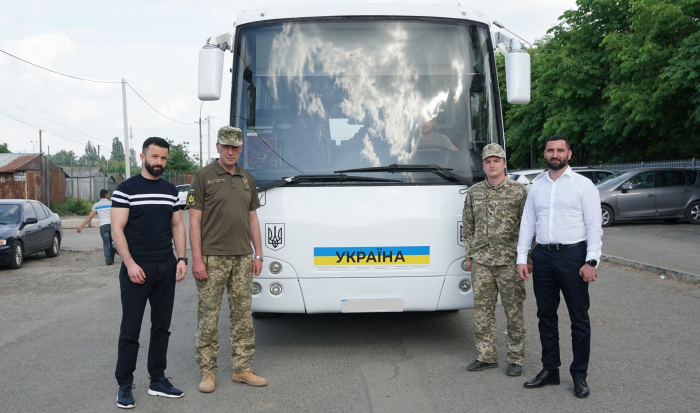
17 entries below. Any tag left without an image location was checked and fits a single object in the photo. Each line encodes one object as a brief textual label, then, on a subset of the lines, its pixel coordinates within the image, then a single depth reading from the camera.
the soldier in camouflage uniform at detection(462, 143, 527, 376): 5.36
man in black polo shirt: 4.56
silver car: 18.09
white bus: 5.55
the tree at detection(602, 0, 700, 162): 18.23
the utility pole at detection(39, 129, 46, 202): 30.48
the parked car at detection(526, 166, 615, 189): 20.33
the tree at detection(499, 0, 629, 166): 26.67
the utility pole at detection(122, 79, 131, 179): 36.10
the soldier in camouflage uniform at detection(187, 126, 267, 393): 4.96
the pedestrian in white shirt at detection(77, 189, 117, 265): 13.52
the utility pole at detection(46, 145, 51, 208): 29.06
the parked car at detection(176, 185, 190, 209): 38.33
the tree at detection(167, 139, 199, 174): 57.50
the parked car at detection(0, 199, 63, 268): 13.02
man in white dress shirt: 4.76
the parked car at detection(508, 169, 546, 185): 21.34
